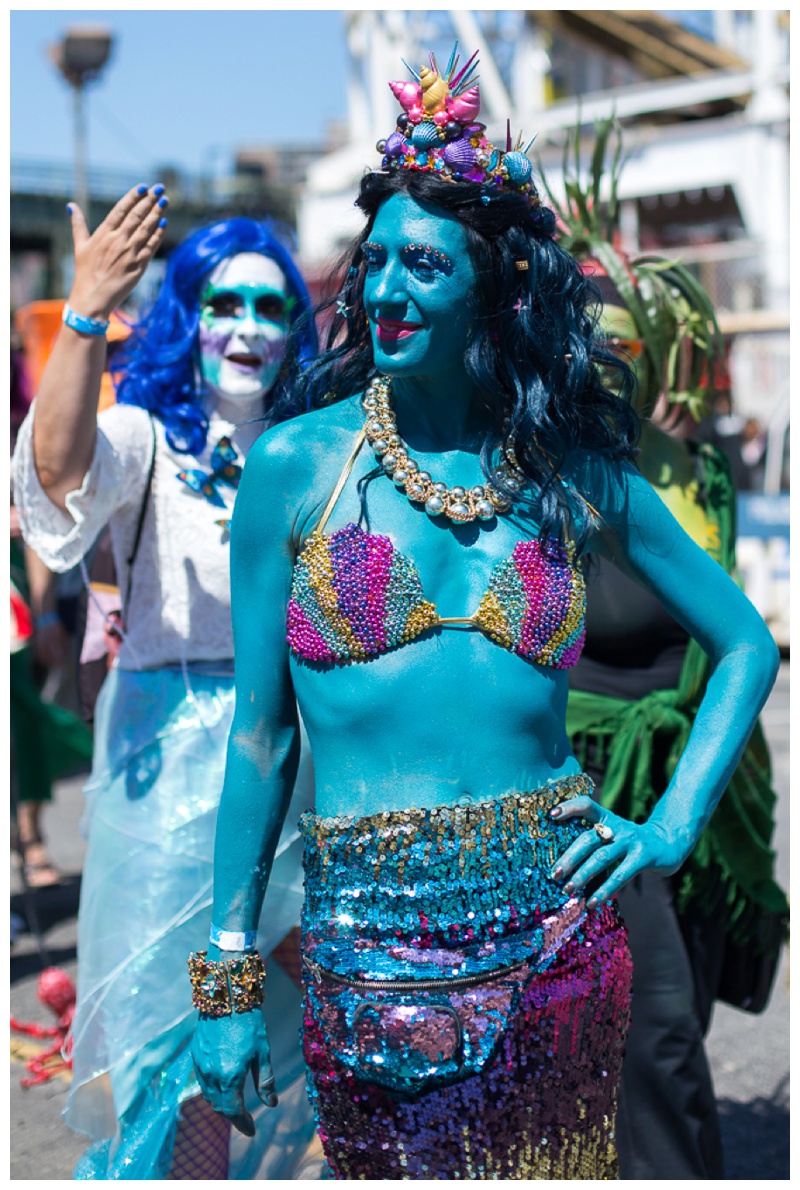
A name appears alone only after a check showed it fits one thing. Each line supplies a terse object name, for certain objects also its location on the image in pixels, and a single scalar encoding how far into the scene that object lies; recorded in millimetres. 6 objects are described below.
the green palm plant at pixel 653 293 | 3480
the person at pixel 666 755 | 3041
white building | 16375
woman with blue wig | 2711
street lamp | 11766
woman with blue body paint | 1873
